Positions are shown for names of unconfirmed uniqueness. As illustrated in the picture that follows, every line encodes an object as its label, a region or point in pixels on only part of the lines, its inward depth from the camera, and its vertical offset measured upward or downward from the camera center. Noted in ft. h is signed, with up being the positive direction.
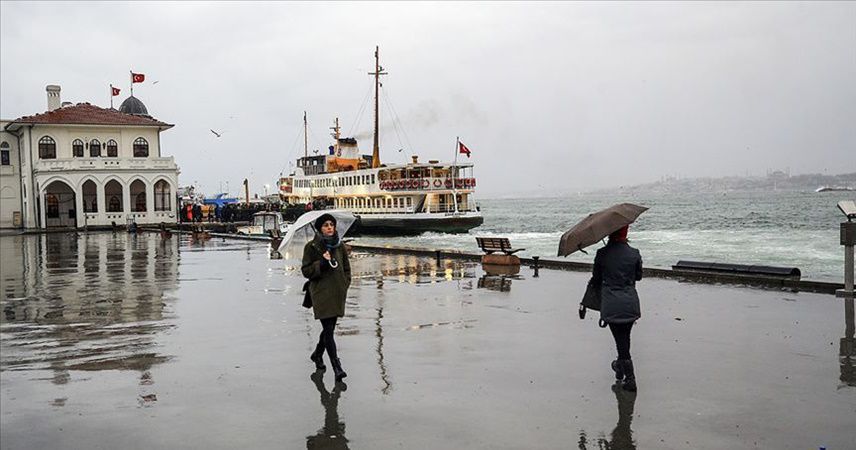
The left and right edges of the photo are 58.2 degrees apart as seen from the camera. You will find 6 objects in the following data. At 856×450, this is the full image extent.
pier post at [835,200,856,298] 41.29 -2.23
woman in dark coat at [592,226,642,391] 24.11 -2.82
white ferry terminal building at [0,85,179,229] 168.66 +10.69
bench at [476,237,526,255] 64.03 -3.24
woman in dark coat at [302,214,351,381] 25.82 -2.11
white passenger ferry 173.27 +3.00
